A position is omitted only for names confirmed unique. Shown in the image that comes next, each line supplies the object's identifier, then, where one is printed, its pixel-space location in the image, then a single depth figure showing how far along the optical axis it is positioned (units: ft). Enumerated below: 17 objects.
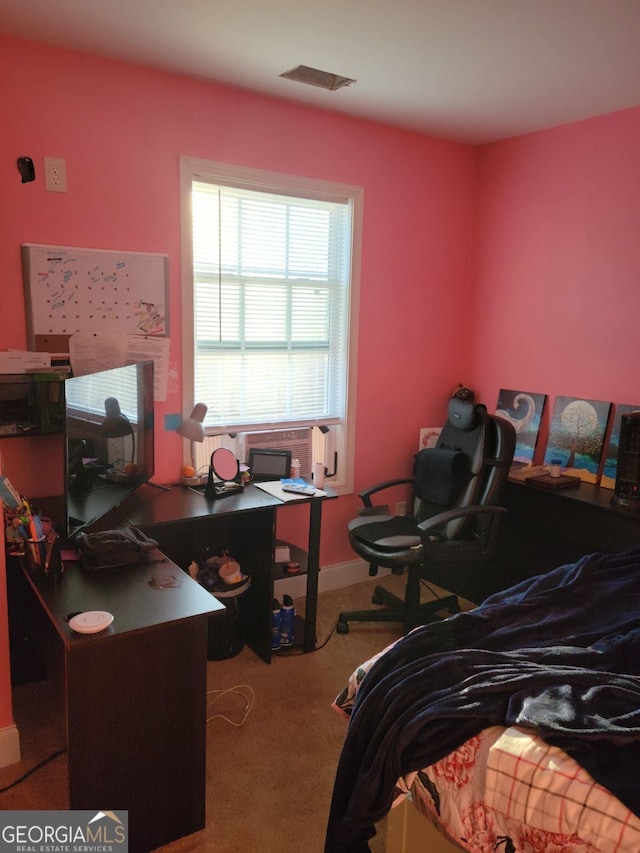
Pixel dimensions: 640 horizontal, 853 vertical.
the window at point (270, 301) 9.98
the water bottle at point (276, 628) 9.74
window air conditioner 10.94
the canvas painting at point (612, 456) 10.57
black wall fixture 8.10
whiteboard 8.45
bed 4.42
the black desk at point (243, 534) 8.91
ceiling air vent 8.92
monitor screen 6.95
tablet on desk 10.52
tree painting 10.85
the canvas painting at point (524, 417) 11.88
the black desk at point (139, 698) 5.67
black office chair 9.85
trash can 9.37
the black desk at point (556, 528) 9.62
